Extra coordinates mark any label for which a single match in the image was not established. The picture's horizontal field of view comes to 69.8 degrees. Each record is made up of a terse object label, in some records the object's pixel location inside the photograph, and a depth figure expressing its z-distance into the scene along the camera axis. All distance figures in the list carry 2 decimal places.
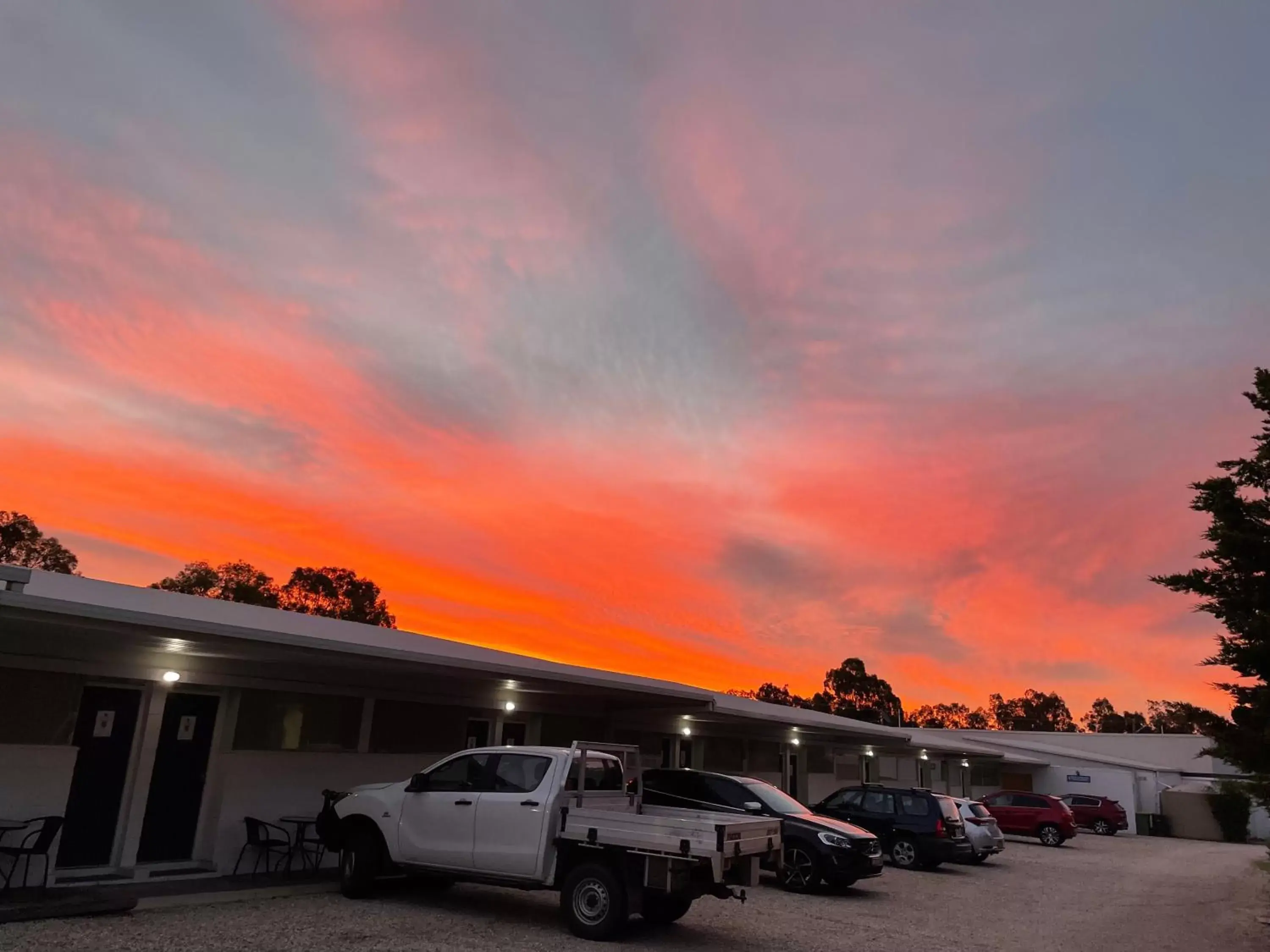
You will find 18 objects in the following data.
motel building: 9.87
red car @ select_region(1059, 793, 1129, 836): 36.91
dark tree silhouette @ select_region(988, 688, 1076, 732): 123.56
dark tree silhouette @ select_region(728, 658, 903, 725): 91.75
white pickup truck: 9.35
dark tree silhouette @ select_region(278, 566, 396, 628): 63.81
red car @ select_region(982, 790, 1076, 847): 28.70
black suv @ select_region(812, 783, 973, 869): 18.33
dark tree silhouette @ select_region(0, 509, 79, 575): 47.12
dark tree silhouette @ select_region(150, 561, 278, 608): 55.94
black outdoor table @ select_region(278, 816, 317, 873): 12.08
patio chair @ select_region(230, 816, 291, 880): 11.83
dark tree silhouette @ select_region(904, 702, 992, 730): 126.50
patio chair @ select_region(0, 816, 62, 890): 9.54
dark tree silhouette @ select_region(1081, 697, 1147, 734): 119.06
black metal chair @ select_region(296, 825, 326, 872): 12.36
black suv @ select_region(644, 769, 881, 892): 13.79
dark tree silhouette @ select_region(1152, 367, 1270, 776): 13.35
